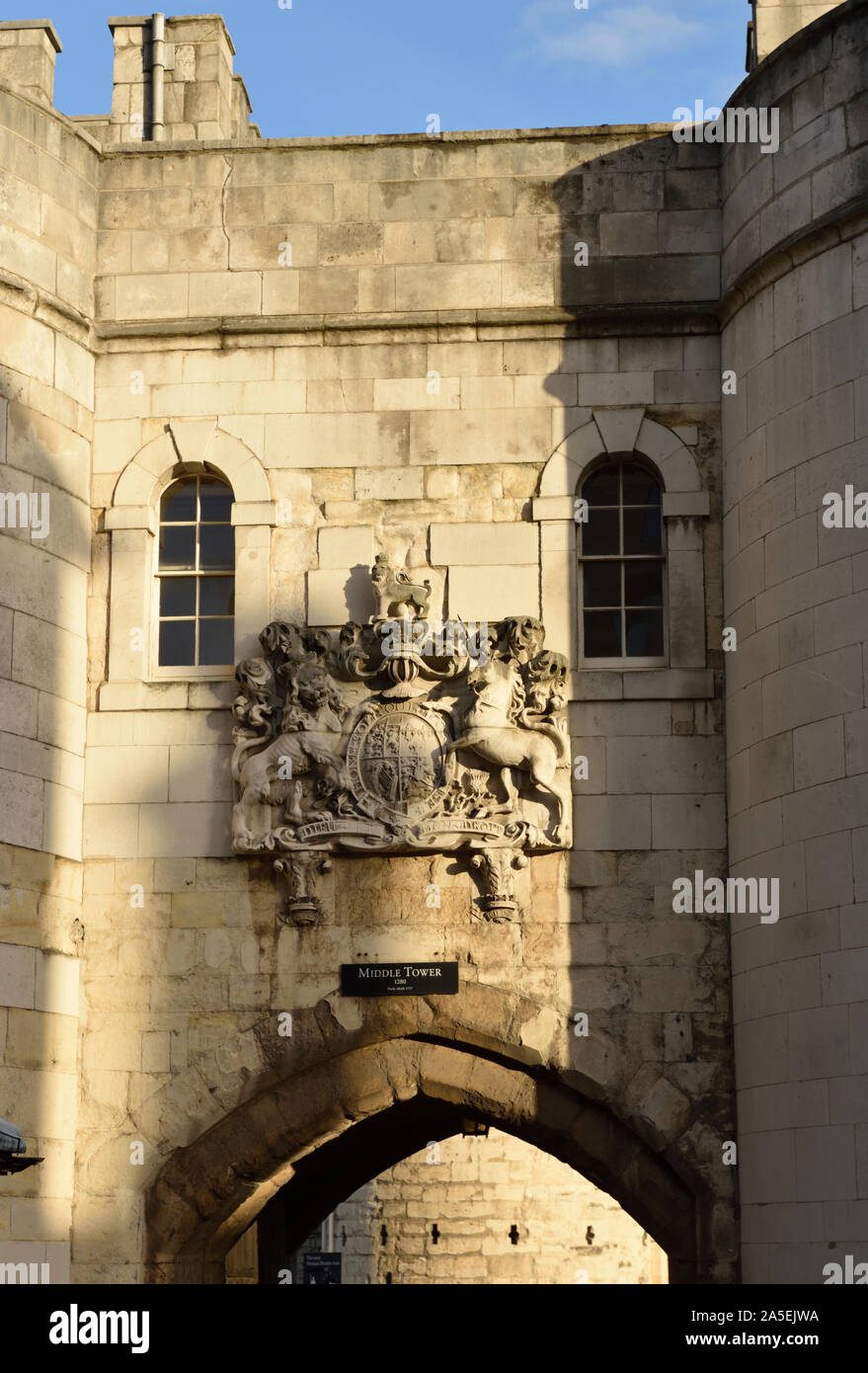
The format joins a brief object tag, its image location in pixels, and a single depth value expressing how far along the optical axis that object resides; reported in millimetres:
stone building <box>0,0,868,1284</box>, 12258
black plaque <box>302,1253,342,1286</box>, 23125
